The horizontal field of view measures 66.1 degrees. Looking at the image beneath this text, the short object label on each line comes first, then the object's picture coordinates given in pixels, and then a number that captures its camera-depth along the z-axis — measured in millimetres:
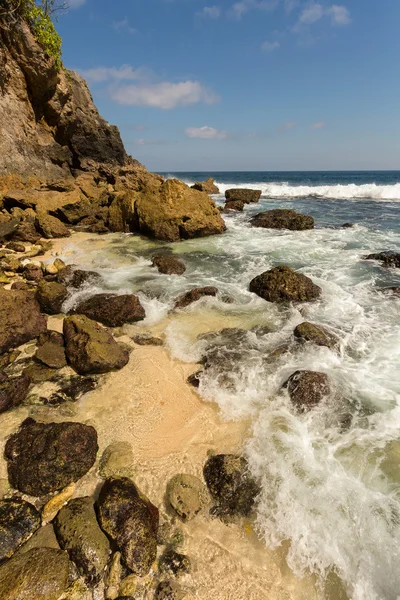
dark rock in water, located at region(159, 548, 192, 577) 2660
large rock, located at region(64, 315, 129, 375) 4953
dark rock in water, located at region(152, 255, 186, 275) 9742
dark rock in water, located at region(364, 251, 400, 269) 10249
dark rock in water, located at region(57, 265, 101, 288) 8258
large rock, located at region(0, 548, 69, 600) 2338
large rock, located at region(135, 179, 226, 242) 13438
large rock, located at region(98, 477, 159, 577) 2666
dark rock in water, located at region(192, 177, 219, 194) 30066
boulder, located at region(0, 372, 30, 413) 4199
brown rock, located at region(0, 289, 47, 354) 5457
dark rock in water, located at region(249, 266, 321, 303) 7688
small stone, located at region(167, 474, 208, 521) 3088
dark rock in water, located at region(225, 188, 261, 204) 27344
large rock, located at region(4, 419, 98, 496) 3277
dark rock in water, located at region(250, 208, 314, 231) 16562
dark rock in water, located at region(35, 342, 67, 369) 5094
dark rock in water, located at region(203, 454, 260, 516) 3197
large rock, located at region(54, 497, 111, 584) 2611
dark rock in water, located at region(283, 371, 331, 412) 4383
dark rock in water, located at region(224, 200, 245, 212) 23155
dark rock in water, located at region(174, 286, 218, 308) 7457
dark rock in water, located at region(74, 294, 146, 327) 6496
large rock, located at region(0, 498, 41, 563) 2684
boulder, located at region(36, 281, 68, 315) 6805
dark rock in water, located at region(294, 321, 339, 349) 5758
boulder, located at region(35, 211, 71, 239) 12719
